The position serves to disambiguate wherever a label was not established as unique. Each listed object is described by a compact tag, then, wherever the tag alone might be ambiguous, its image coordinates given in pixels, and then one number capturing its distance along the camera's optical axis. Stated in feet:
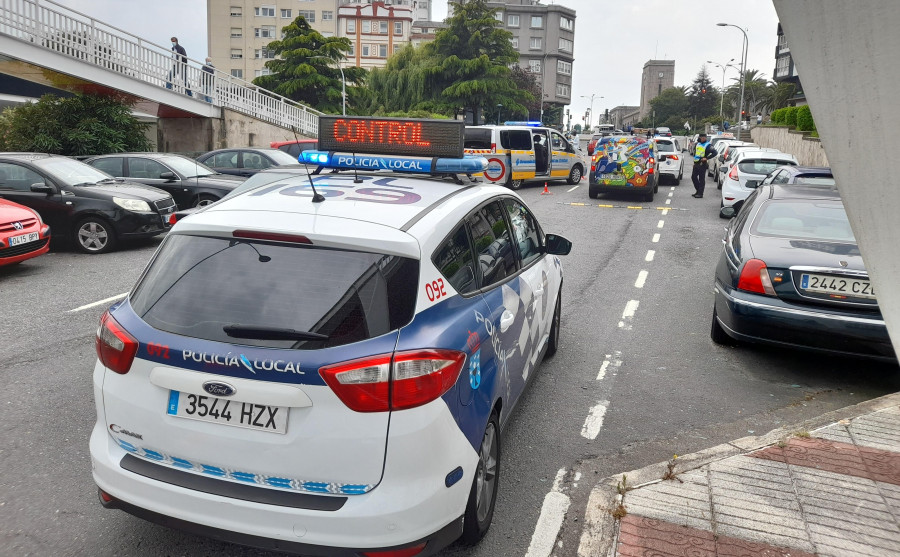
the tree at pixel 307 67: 138.82
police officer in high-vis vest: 71.92
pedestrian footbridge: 63.93
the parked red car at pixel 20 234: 30.17
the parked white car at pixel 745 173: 57.21
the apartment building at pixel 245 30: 288.92
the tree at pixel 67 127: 68.28
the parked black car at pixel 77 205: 37.29
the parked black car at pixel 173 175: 44.91
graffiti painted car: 66.49
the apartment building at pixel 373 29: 321.73
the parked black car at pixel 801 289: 18.35
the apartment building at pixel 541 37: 364.17
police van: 75.20
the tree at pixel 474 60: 168.86
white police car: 9.46
